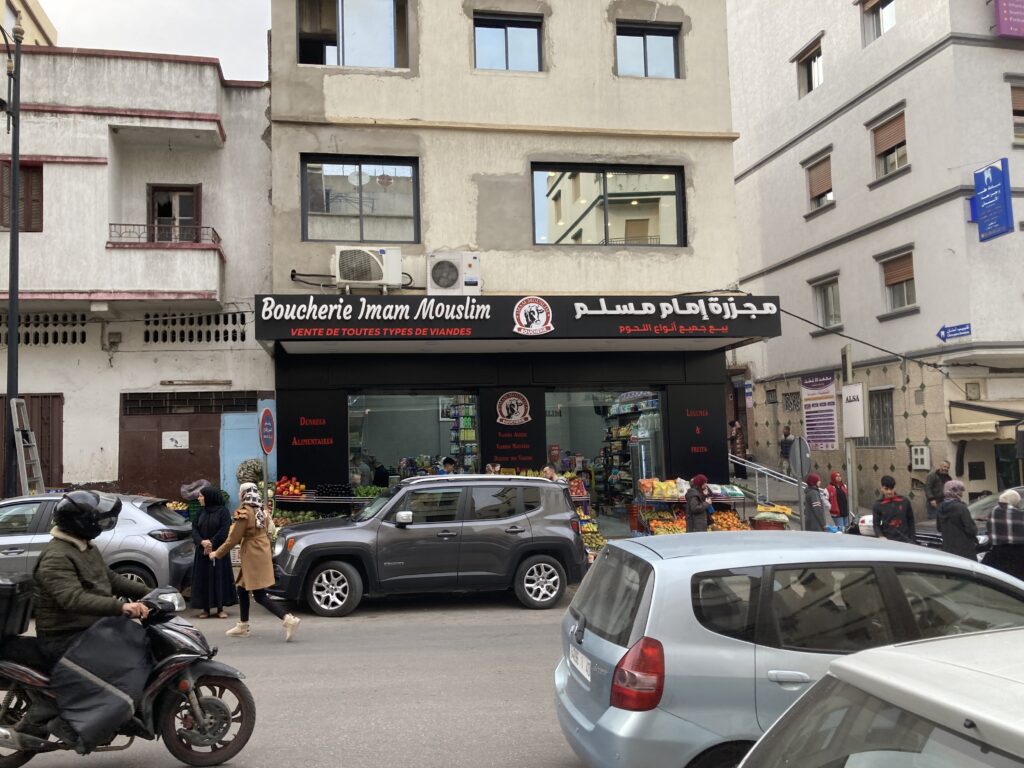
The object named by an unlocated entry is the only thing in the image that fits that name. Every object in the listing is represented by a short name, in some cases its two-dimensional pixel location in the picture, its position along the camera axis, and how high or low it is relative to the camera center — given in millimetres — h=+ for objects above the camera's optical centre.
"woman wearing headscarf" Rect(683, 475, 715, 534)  13391 -1335
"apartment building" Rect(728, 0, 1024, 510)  18859 +5203
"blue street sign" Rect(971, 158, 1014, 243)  17578 +4719
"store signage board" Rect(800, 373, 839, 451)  23484 +380
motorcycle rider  4688 -836
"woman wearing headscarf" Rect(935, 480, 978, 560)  9922 -1310
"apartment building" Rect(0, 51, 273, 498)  15164 +3351
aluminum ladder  12836 -42
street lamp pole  12617 +2639
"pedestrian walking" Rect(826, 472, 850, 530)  16516 -1613
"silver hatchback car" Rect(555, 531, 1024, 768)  3877 -1009
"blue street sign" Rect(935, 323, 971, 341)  18519 +2004
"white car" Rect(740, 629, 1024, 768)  1750 -678
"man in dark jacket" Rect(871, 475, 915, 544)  11867 -1378
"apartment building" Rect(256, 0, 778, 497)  15492 +4084
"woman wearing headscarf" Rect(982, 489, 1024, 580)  8820 -1272
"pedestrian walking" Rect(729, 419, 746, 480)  23422 -628
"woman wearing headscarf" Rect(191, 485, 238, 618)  10281 -1576
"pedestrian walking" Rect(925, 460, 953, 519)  12905 -1125
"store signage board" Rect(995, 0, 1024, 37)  18922 +9152
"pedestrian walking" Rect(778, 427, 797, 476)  21812 -699
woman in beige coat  9055 -1187
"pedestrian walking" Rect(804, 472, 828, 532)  14398 -1504
